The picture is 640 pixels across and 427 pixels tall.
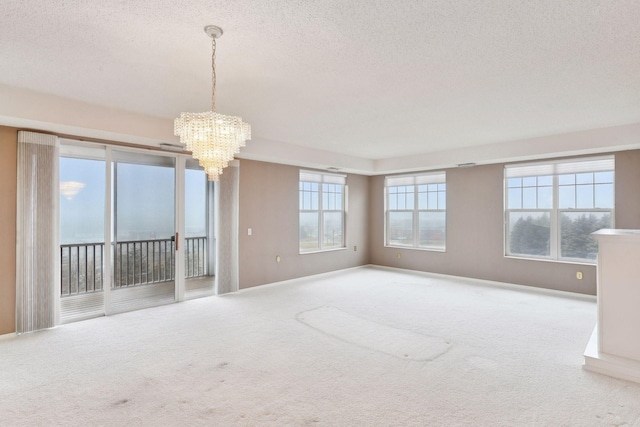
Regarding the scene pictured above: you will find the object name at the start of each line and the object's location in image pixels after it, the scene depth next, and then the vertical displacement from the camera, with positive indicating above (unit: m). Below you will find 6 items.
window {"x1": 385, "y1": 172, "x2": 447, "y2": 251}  7.14 +0.07
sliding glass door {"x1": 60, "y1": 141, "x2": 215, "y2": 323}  4.86 -0.25
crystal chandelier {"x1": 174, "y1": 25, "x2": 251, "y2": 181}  2.56 +0.62
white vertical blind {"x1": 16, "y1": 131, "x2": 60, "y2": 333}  3.71 -0.22
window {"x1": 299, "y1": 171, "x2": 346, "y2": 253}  6.95 +0.07
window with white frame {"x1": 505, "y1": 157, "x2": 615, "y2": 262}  5.26 +0.12
